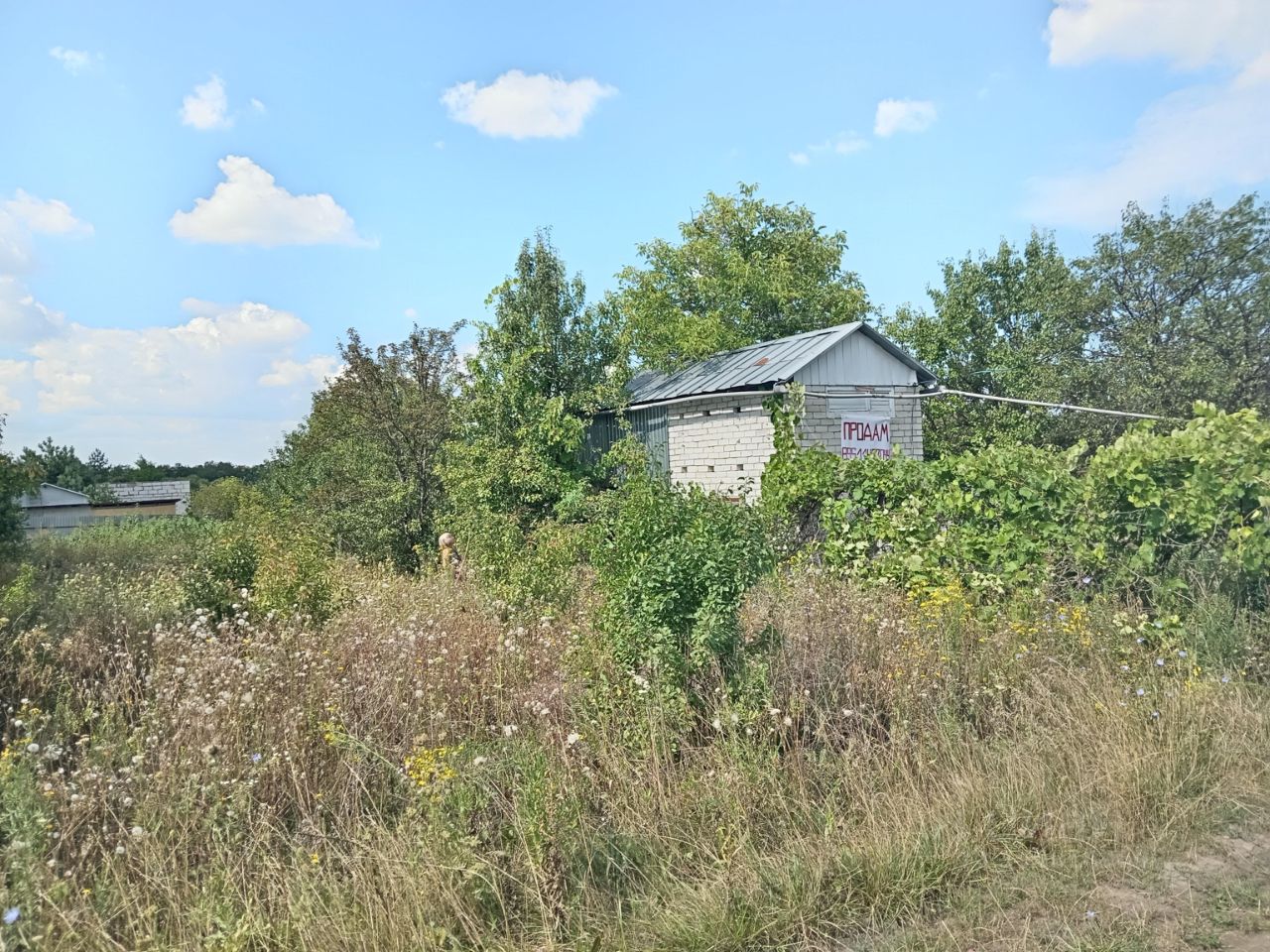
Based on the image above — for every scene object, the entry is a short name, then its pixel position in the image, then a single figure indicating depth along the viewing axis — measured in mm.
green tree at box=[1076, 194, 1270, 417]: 14672
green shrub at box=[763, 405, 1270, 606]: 5555
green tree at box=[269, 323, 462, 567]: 13555
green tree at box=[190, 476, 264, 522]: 33769
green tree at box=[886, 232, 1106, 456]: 17438
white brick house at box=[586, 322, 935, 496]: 13211
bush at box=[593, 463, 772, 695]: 4328
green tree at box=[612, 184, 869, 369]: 25906
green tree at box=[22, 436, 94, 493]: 48462
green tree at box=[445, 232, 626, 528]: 13195
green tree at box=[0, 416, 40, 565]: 9641
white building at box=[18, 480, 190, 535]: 42531
